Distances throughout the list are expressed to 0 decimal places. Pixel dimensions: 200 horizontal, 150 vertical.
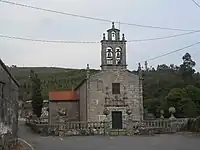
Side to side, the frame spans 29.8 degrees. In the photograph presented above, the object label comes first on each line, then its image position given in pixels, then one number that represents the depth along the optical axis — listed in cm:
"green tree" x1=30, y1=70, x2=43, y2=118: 5738
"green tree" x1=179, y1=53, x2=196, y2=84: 7692
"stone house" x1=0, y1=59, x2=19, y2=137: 1623
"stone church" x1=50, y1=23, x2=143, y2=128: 4309
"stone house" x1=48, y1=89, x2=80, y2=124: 4706
